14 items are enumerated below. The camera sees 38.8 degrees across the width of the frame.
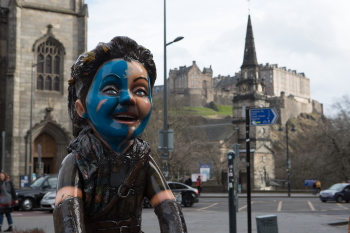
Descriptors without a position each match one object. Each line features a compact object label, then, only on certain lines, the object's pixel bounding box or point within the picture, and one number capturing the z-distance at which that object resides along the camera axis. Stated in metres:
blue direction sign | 10.23
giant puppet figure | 2.88
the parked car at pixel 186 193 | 23.17
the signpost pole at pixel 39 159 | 27.14
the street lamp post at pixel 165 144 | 18.97
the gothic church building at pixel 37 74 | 31.75
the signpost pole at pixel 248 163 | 10.03
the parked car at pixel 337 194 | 28.16
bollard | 7.84
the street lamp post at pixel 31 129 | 29.98
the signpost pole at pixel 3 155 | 30.53
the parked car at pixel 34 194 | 20.77
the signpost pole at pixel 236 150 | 17.09
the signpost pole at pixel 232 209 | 10.01
